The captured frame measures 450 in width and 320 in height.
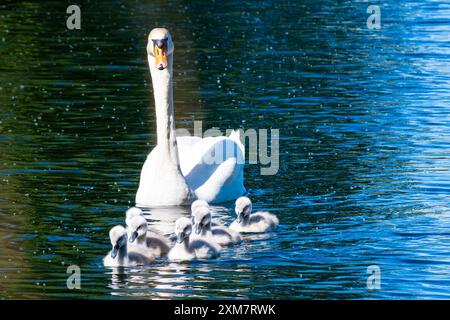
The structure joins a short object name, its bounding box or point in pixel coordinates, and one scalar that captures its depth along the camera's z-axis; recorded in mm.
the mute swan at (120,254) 14602
